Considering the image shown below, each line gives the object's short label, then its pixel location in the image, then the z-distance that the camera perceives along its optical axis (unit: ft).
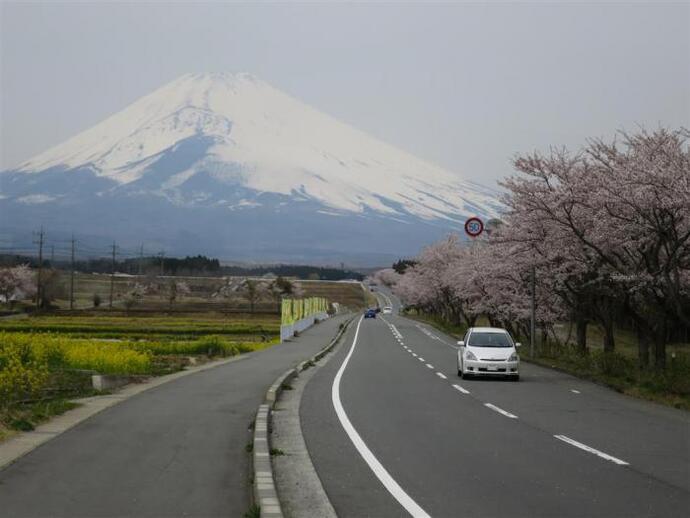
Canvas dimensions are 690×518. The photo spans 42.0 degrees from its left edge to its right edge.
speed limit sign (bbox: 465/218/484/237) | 135.23
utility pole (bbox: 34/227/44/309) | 305.94
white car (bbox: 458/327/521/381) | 79.82
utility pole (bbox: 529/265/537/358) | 115.55
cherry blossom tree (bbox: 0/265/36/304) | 364.99
